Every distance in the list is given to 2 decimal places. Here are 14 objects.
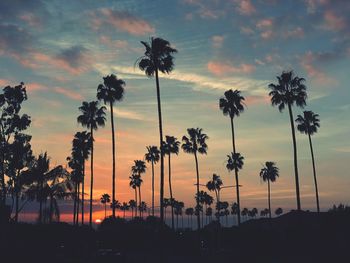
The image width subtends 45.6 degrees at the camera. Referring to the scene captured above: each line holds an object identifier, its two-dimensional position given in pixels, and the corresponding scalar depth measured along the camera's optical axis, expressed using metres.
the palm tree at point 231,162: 89.07
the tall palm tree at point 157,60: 42.31
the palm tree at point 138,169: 114.75
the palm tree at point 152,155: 100.81
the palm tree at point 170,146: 85.00
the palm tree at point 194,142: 81.81
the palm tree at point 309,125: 69.50
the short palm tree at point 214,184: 132.00
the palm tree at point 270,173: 110.81
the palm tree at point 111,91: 53.28
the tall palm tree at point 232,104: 62.81
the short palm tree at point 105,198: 190.00
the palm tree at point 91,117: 61.84
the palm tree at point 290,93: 50.47
